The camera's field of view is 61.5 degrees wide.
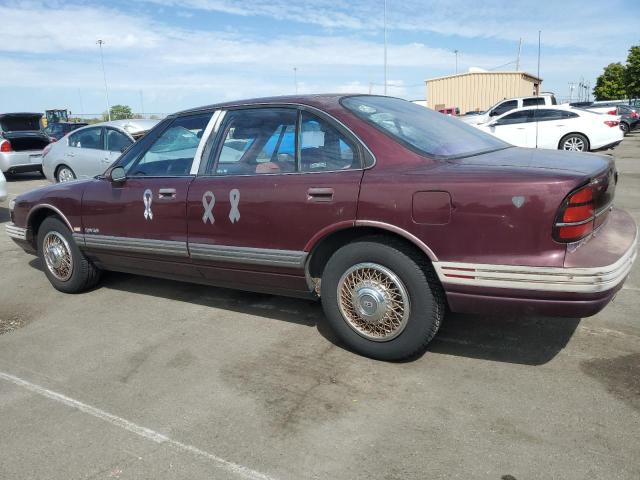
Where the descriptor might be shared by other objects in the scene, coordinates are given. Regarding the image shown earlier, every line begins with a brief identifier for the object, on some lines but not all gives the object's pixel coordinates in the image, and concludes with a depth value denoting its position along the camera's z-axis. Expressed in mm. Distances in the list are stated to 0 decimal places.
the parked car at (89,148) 9016
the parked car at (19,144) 13539
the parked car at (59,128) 20639
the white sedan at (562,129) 13648
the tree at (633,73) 45656
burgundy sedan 2689
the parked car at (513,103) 19375
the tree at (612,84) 58375
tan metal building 36775
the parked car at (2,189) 8539
